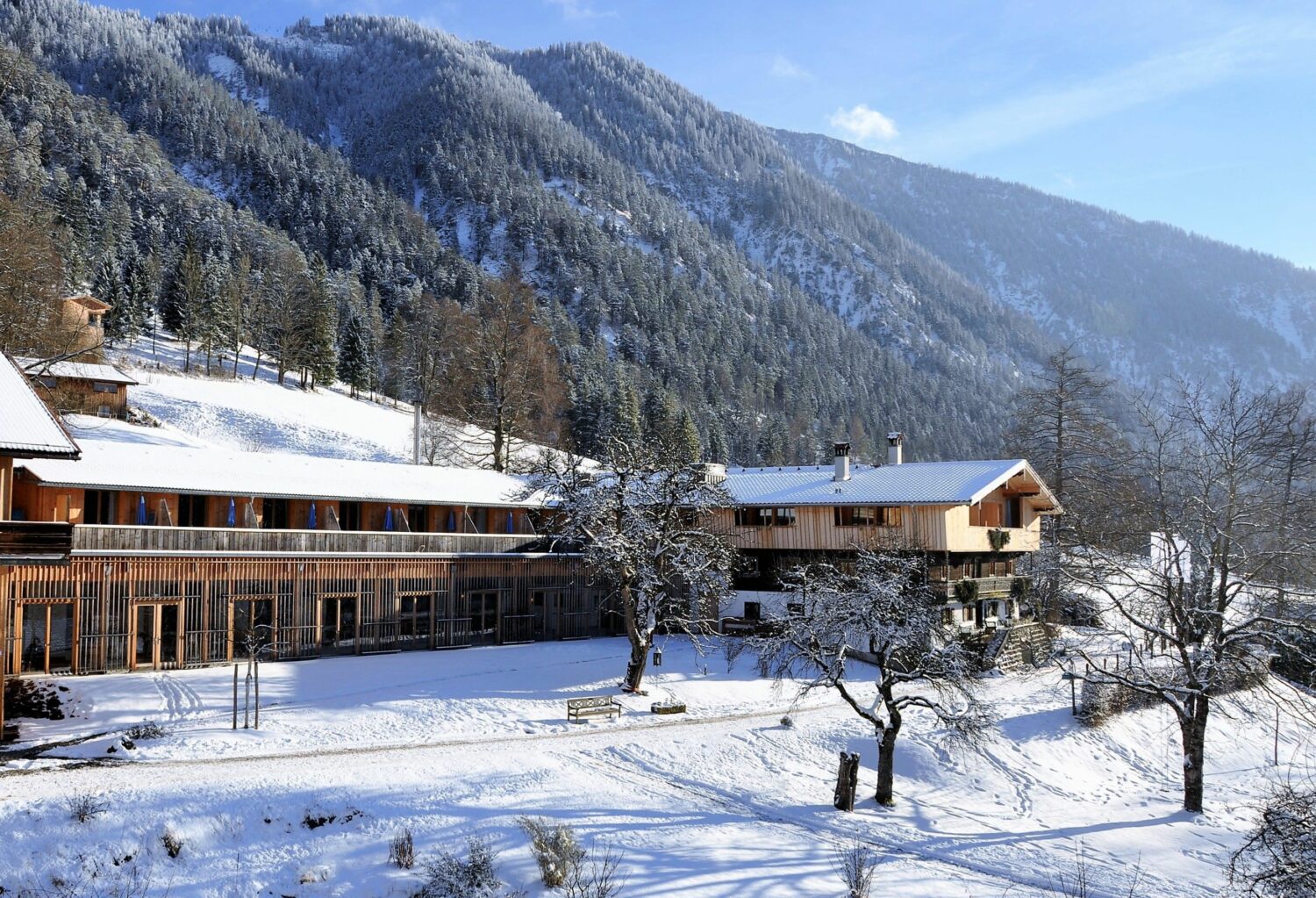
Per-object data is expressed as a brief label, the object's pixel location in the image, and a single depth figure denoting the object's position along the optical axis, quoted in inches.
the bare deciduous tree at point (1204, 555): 820.6
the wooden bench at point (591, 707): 935.0
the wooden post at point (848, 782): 741.9
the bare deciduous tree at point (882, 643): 773.3
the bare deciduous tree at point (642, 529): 1082.7
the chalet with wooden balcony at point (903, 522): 1364.4
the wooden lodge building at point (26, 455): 705.0
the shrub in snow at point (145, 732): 775.1
